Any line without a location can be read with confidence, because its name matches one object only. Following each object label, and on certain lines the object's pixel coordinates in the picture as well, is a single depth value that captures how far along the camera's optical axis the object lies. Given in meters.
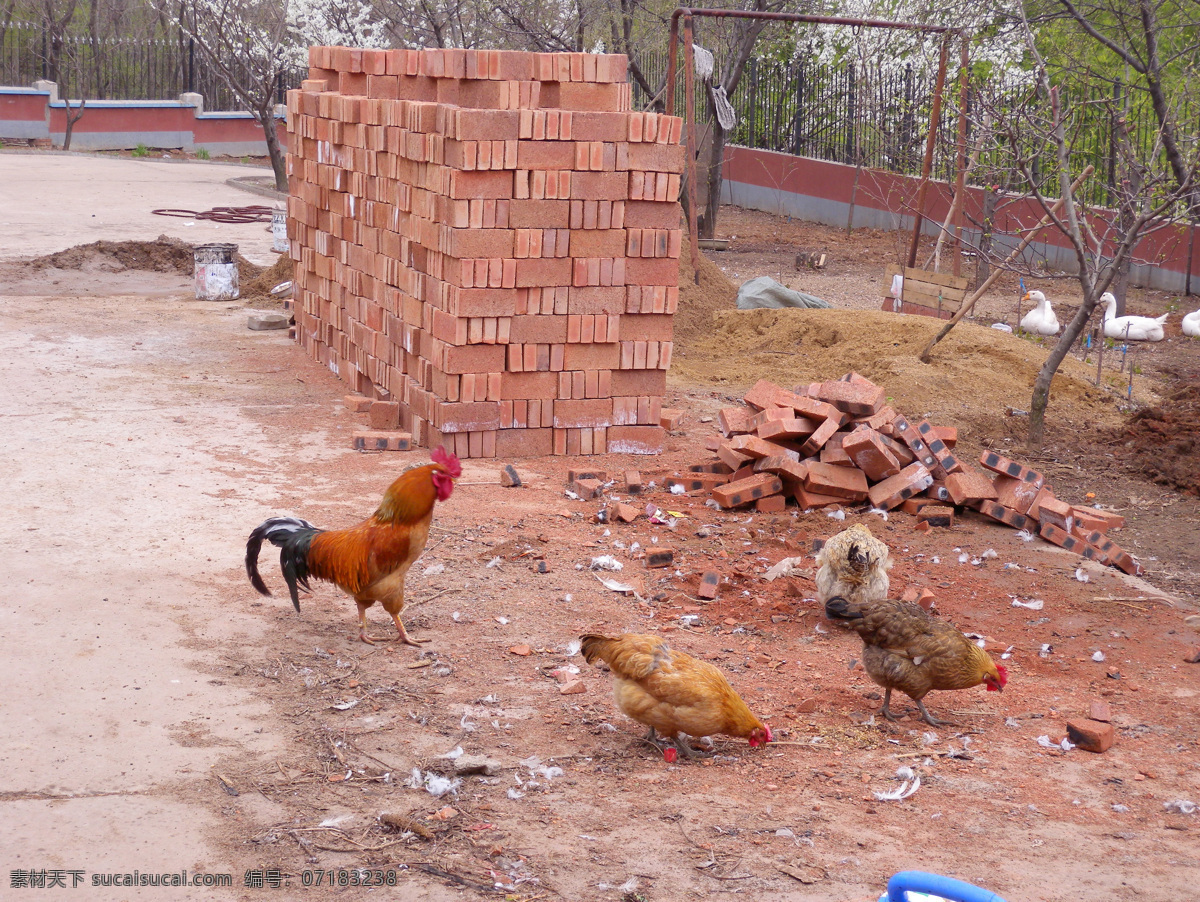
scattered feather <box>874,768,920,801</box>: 4.63
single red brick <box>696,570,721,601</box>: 6.82
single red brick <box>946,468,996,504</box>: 8.10
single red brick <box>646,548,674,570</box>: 7.25
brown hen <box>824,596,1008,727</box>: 5.24
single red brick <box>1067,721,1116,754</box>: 5.07
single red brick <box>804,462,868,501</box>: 8.33
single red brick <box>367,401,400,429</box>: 10.04
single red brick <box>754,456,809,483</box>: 8.32
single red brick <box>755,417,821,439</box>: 8.55
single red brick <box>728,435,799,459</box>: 8.54
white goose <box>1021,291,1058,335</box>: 14.55
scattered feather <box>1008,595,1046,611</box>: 6.88
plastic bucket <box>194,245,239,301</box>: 15.45
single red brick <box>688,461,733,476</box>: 8.96
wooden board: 14.41
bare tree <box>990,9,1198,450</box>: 9.22
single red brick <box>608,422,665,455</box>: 9.85
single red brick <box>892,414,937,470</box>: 8.39
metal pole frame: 14.05
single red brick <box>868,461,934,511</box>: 8.30
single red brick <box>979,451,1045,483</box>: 8.14
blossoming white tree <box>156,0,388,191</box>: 24.88
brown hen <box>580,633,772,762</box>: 4.75
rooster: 5.80
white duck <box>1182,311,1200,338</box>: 14.87
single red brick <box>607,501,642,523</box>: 7.96
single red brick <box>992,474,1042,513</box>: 8.05
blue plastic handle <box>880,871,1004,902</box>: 2.46
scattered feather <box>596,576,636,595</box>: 6.85
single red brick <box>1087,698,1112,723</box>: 5.36
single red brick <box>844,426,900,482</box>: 8.25
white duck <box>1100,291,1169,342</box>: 14.34
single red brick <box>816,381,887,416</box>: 8.62
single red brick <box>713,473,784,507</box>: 8.34
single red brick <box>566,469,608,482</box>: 8.82
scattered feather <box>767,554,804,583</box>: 7.17
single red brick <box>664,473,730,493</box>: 8.75
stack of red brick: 8.91
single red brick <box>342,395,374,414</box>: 10.46
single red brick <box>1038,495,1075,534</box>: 7.89
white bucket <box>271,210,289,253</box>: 18.30
